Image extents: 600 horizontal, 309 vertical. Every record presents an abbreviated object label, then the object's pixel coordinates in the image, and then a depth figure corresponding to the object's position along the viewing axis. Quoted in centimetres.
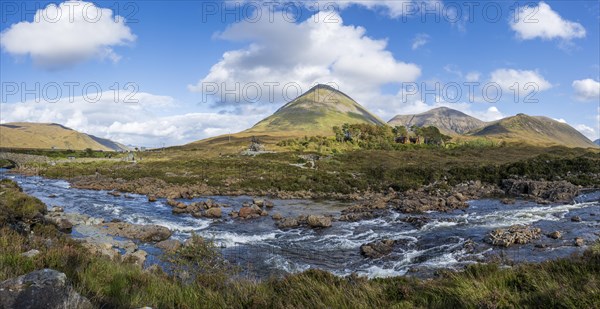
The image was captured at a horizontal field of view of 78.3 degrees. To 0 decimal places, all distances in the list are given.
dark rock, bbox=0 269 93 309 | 621
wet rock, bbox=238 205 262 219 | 3033
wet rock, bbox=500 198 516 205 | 3456
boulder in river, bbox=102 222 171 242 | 2284
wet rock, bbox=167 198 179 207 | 3553
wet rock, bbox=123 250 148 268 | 1602
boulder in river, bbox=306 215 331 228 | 2643
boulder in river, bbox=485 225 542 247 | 2005
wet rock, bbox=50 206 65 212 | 2982
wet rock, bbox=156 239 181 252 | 1987
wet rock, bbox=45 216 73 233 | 2341
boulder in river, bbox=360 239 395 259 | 1931
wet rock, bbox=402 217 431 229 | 2611
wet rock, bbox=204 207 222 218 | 3058
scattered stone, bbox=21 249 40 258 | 967
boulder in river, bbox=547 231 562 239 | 2099
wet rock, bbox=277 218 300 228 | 2677
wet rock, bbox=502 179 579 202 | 3479
